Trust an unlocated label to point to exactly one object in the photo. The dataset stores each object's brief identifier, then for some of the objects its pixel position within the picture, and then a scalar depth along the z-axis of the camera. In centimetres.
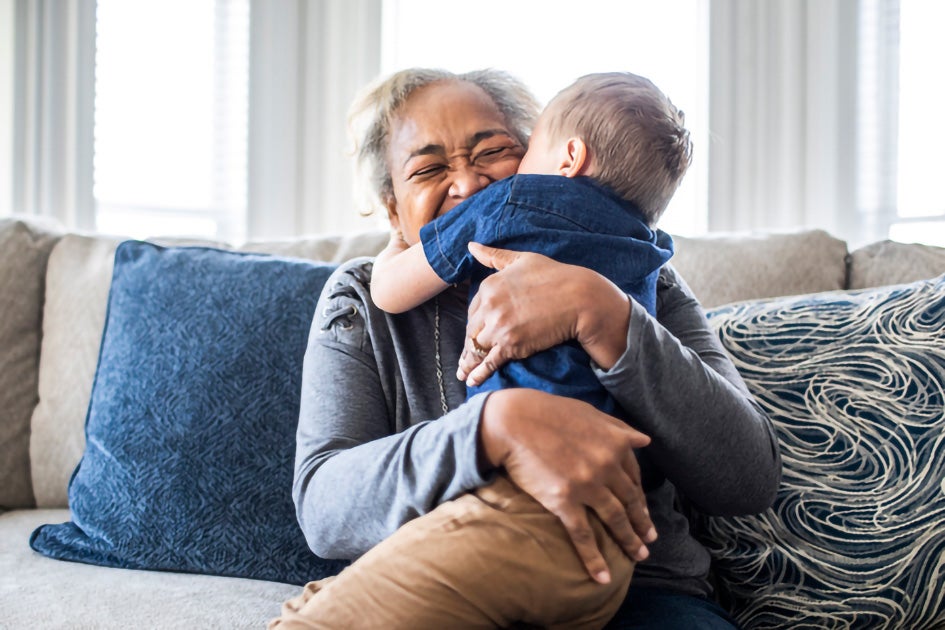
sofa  120
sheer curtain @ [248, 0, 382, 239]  283
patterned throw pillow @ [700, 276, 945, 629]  117
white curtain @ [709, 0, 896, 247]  259
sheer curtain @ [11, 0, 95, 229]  265
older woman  95
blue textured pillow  142
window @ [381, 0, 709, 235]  270
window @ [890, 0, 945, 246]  254
